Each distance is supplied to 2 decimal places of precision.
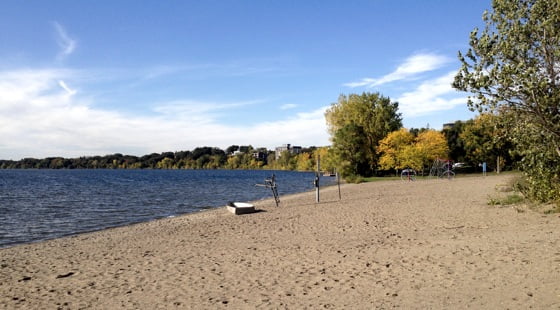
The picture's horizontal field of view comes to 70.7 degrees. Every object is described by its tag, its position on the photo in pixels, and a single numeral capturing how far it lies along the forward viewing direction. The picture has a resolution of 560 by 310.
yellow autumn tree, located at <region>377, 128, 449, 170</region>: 55.94
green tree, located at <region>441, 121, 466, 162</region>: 76.25
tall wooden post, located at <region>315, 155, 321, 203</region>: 25.51
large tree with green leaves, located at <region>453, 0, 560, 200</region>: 11.43
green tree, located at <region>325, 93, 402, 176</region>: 59.53
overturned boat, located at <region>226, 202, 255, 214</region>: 23.27
